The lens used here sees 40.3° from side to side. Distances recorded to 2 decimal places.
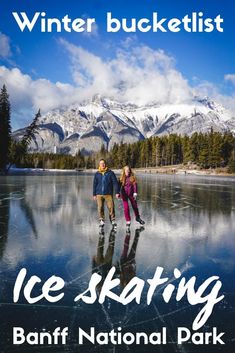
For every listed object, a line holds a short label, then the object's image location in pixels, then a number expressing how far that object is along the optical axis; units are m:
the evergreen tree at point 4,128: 55.19
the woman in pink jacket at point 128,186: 11.42
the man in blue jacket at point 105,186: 10.84
